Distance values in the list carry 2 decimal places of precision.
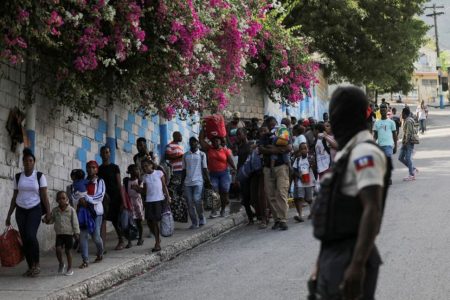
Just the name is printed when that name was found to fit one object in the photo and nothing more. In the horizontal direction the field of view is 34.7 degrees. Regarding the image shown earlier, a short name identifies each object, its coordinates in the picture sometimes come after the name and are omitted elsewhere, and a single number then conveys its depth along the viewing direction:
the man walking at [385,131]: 16.33
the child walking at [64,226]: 9.00
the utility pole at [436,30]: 70.07
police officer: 3.56
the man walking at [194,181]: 12.52
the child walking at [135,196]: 11.30
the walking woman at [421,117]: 35.66
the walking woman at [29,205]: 9.04
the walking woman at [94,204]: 9.50
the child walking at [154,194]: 10.64
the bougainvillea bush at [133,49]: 8.38
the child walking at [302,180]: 13.03
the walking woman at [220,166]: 13.47
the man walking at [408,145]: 16.69
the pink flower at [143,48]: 10.03
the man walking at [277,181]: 11.89
